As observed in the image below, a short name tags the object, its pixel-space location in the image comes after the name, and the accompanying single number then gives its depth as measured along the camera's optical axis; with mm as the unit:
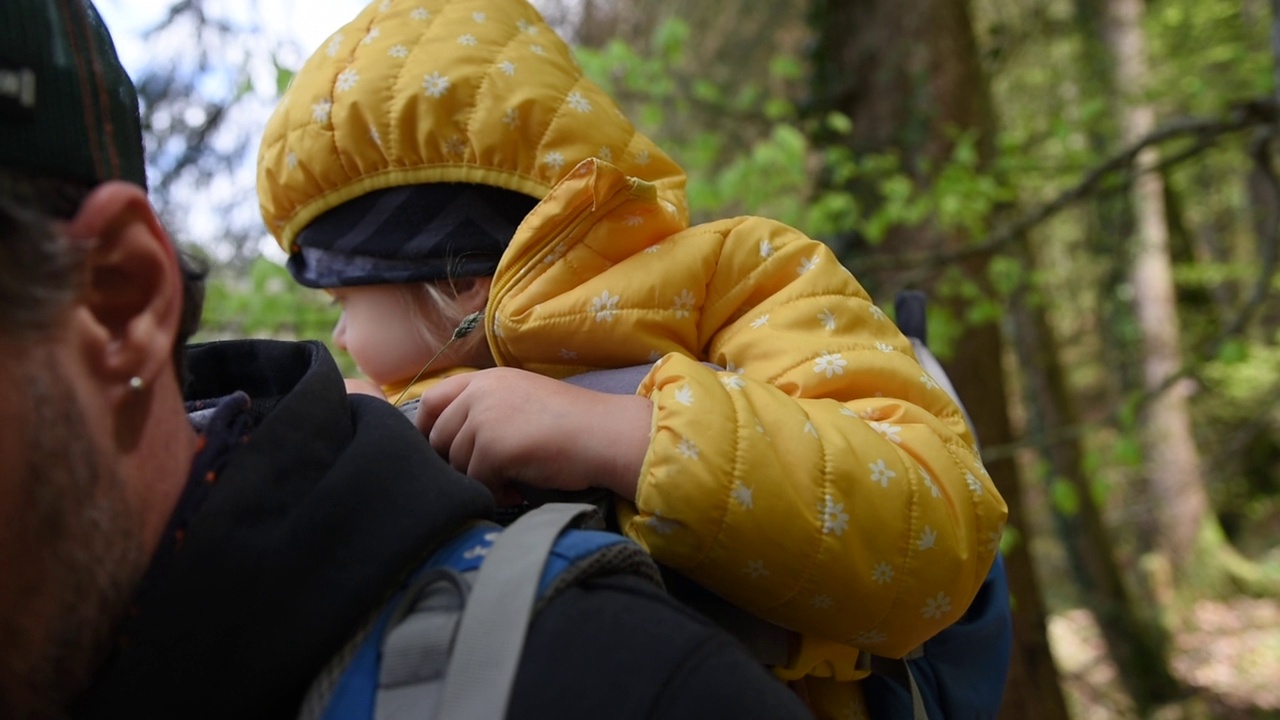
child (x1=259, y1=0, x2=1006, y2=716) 1162
